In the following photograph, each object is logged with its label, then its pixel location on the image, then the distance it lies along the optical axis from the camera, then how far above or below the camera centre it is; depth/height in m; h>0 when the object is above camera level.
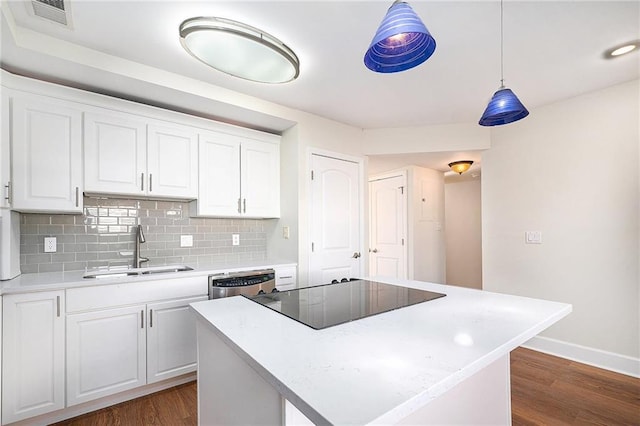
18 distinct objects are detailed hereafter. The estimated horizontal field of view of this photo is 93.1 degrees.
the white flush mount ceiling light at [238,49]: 1.73 +1.05
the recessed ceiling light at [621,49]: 2.02 +1.12
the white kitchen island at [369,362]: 0.66 -0.40
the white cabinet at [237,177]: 2.81 +0.40
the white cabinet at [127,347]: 1.97 -0.92
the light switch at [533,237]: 3.09 -0.24
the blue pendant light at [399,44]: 1.06 +0.66
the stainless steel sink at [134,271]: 2.23 -0.43
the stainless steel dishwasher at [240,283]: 2.47 -0.57
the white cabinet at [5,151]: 1.87 +0.43
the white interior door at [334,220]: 3.26 -0.05
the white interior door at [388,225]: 4.57 -0.16
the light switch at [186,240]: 2.90 -0.22
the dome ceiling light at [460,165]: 4.15 +0.68
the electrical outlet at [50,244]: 2.27 -0.19
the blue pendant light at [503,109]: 1.57 +0.56
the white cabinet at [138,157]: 2.26 +0.50
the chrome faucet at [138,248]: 2.55 -0.26
